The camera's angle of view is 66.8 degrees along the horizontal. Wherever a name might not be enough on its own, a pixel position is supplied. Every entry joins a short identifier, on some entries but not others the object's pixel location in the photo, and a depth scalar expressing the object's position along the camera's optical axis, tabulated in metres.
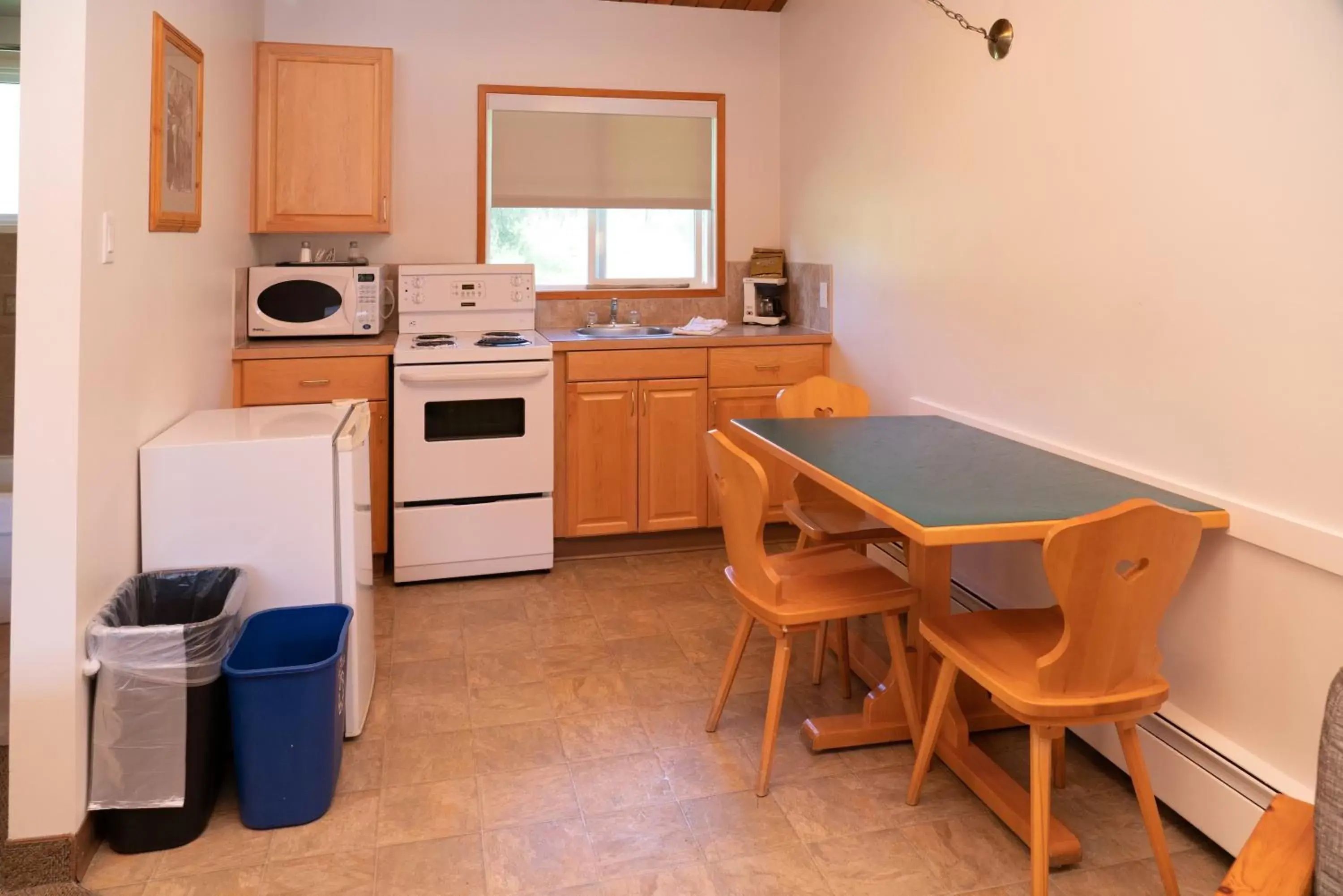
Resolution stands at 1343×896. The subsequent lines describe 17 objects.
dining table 2.03
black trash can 2.07
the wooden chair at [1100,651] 1.77
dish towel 4.32
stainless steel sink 4.38
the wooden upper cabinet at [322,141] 3.90
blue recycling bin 2.19
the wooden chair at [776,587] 2.34
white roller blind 4.50
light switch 2.16
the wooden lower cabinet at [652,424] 4.09
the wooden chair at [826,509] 2.88
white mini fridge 2.44
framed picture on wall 2.53
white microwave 3.88
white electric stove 3.77
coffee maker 4.66
